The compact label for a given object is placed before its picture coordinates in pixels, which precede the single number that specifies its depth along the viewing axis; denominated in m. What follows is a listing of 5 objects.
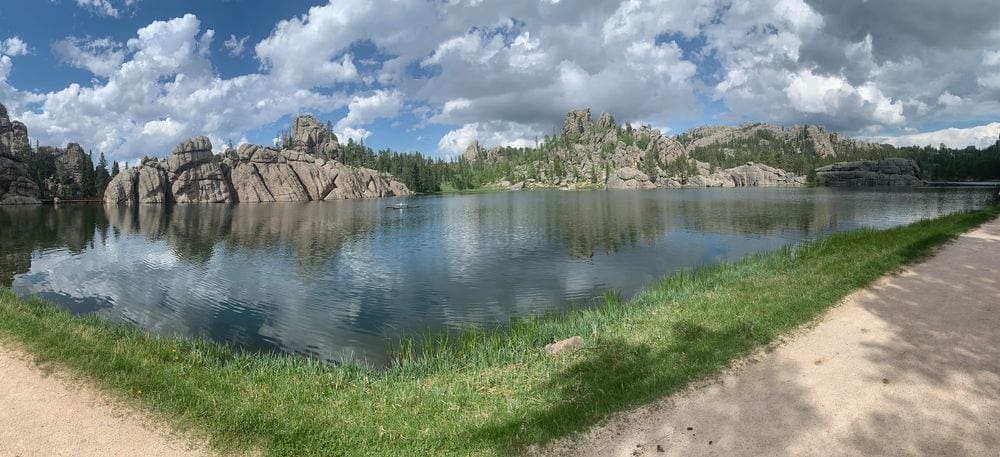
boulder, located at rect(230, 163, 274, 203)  170.88
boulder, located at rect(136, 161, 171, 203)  151.75
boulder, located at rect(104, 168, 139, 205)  147.62
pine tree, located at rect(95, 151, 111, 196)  168.62
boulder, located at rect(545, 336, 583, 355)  14.04
